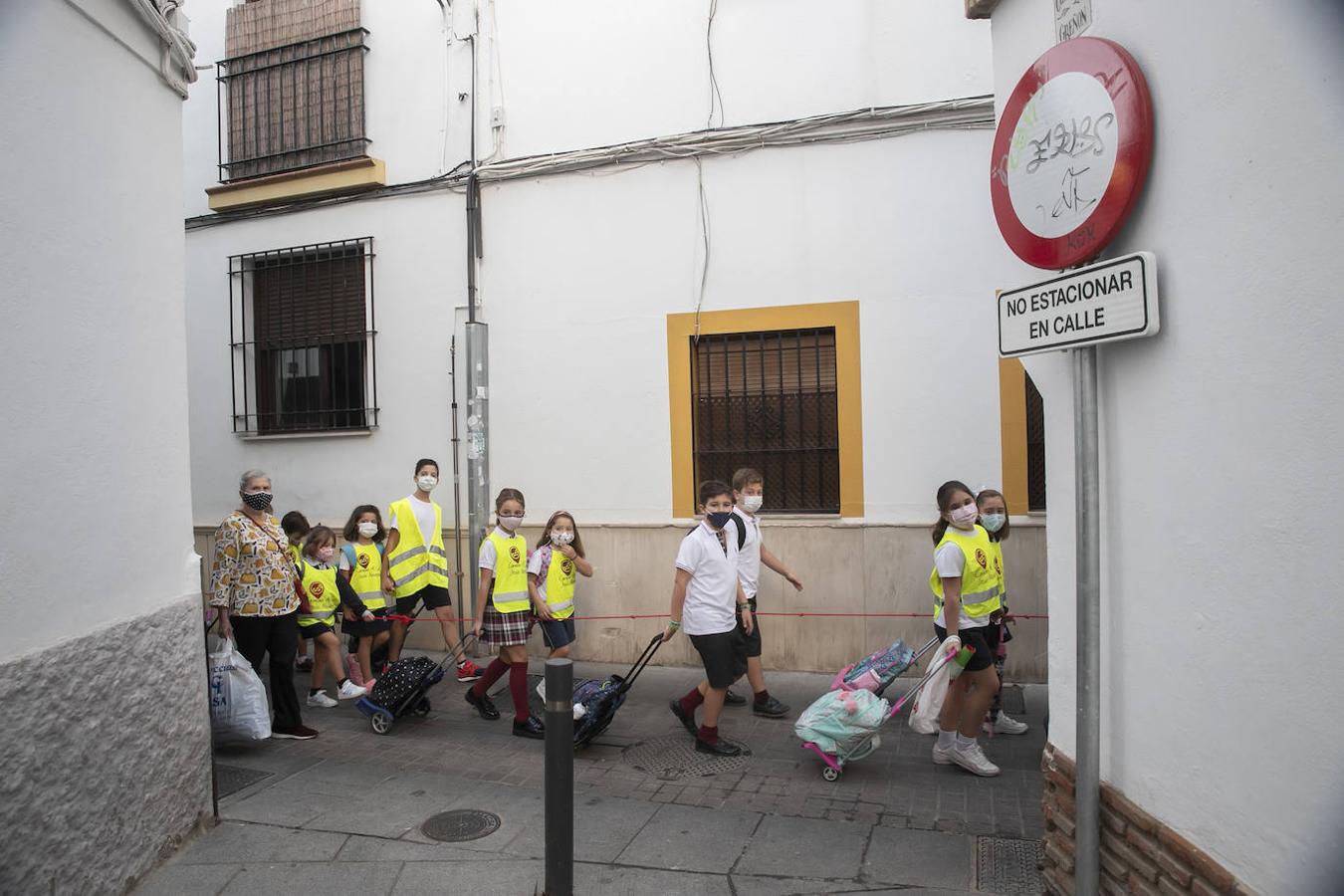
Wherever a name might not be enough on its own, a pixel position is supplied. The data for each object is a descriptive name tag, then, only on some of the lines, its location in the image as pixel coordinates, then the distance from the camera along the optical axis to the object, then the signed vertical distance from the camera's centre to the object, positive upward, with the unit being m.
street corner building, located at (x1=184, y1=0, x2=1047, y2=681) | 7.44 +1.48
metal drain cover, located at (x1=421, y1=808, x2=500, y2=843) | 4.52 -1.81
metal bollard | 3.56 -1.32
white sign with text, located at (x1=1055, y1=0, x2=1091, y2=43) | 3.15 +1.41
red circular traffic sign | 2.85 +0.92
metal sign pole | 3.05 -0.49
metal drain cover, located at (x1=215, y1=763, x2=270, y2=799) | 5.21 -1.81
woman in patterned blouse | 5.86 -0.83
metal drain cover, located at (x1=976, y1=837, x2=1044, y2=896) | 3.94 -1.82
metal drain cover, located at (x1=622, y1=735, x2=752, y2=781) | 5.48 -1.85
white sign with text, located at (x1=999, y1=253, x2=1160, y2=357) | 2.78 +0.41
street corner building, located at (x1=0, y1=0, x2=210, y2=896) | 3.33 -0.02
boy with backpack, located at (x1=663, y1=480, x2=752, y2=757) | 5.63 -0.92
